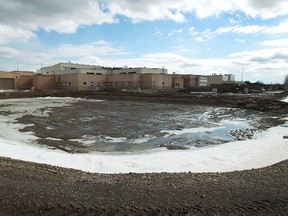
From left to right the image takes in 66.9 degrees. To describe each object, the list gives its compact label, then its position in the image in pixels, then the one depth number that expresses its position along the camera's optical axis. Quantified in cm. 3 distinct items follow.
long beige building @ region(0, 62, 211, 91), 5349
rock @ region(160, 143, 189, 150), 998
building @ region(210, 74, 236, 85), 8348
